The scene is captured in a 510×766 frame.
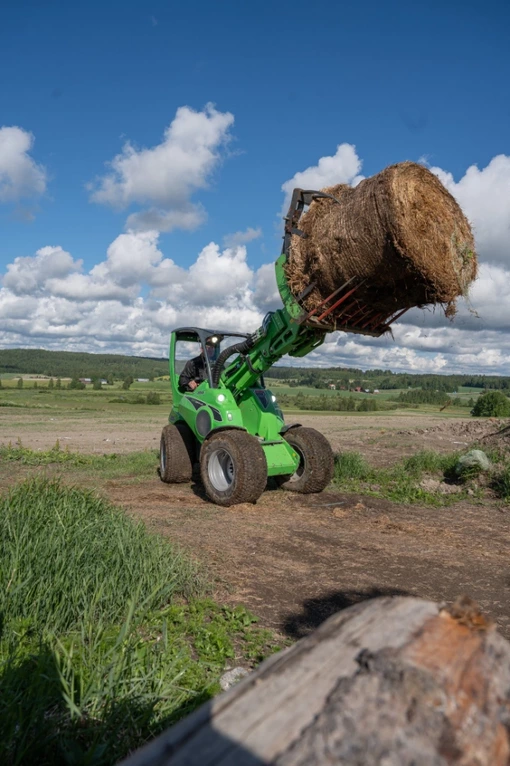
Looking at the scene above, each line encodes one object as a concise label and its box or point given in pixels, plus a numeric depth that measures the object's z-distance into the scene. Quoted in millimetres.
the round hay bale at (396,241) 6211
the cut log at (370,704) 1287
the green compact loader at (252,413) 7840
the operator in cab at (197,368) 10031
